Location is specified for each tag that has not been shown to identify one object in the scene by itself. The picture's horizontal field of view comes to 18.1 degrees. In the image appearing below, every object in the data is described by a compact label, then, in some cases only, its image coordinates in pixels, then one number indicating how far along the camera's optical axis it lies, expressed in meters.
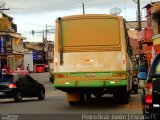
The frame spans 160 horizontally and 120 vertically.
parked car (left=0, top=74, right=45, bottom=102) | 26.00
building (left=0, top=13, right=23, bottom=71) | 78.31
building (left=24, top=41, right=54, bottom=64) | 115.38
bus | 19.64
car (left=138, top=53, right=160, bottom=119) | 10.17
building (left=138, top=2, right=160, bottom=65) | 50.43
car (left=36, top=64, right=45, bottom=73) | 104.12
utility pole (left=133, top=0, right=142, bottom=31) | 51.61
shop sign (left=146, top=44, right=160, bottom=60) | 42.78
